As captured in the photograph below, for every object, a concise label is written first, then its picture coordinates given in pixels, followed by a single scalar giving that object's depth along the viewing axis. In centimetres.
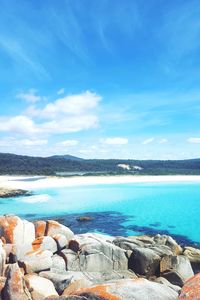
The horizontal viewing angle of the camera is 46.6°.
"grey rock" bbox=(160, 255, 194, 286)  944
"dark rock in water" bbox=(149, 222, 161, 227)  2050
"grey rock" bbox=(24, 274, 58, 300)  637
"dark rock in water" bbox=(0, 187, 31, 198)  3538
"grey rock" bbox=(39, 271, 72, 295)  709
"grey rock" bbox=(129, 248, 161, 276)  978
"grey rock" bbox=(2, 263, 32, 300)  588
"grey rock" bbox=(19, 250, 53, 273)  786
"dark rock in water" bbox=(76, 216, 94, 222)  2156
